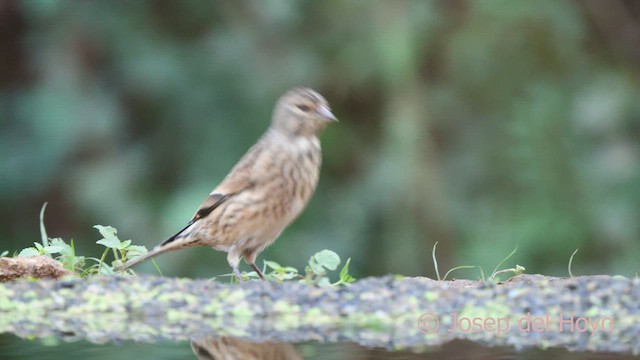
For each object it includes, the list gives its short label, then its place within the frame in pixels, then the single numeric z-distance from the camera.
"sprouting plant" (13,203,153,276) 10.30
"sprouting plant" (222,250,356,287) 10.09
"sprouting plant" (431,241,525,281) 10.50
